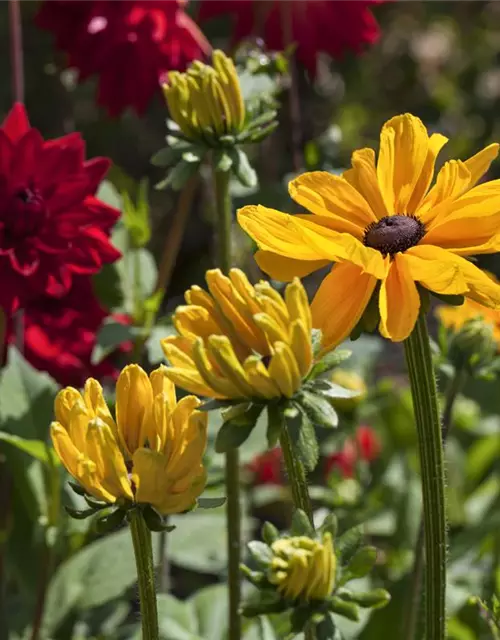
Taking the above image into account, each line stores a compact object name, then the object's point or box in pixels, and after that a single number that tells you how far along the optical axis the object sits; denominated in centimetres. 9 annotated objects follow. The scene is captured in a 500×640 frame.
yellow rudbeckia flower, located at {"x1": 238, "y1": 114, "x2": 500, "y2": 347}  85
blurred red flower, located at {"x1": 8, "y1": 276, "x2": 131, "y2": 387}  116
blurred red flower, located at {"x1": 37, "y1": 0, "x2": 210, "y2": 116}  126
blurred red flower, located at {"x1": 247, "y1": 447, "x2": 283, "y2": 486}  183
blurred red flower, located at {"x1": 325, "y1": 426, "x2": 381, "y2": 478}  167
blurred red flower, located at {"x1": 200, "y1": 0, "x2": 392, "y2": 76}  141
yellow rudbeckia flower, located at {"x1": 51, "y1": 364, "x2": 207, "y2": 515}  84
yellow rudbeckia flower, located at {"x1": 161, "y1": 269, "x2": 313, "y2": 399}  82
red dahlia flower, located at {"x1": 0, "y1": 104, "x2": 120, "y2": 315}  109
